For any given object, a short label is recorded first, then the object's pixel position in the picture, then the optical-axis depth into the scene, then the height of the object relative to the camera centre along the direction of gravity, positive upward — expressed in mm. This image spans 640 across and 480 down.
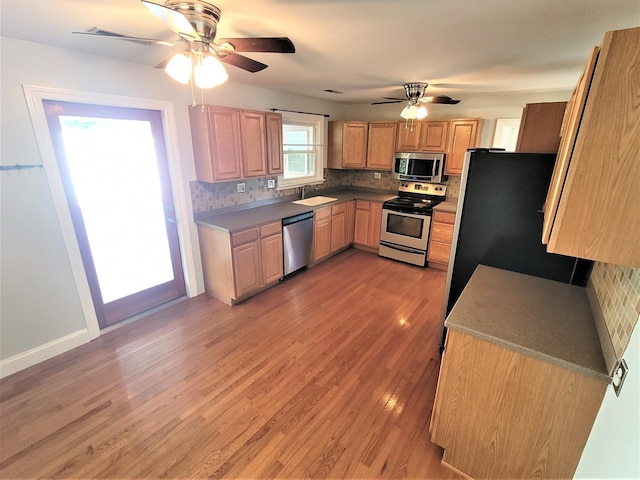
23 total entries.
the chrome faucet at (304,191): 4598 -585
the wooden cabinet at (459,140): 3922 +193
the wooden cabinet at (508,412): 1249 -1165
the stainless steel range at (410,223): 4160 -966
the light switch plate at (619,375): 1016 -756
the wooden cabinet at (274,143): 3516 +105
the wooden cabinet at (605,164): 908 -24
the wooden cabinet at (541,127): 1801 +177
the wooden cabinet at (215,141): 2914 +97
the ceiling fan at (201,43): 1342 +526
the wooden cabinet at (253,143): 3232 +92
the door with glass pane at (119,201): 2379 -461
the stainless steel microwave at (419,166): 4206 -173
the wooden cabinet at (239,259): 3088 -1161
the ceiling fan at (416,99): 3143 +591
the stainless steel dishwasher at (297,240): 3658 -1103
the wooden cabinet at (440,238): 3973 -1118
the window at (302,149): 4297 +45
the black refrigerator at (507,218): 1894 -426
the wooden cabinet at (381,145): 4562 +131
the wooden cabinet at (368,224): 4637 -1107
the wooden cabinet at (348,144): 4773 +145
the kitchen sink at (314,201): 4212 -700
